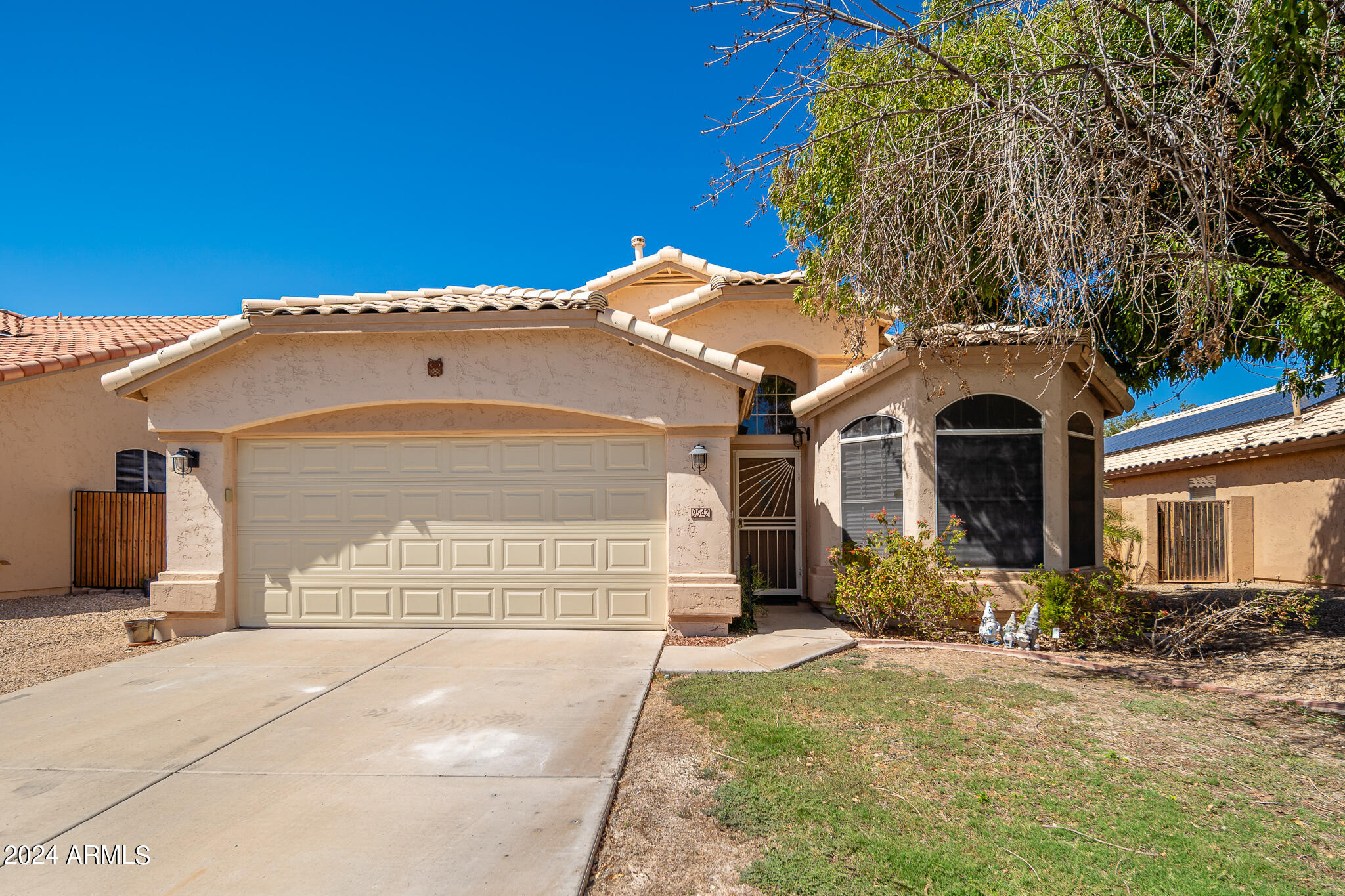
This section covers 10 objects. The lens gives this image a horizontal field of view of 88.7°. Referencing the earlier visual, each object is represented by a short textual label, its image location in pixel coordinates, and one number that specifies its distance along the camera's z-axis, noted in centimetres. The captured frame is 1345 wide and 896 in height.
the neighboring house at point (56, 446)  1183
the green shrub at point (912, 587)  820
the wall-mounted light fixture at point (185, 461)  862
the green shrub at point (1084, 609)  803
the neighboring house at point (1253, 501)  1280
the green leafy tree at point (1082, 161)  525
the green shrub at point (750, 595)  875
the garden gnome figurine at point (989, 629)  808
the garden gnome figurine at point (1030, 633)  795
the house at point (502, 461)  840
